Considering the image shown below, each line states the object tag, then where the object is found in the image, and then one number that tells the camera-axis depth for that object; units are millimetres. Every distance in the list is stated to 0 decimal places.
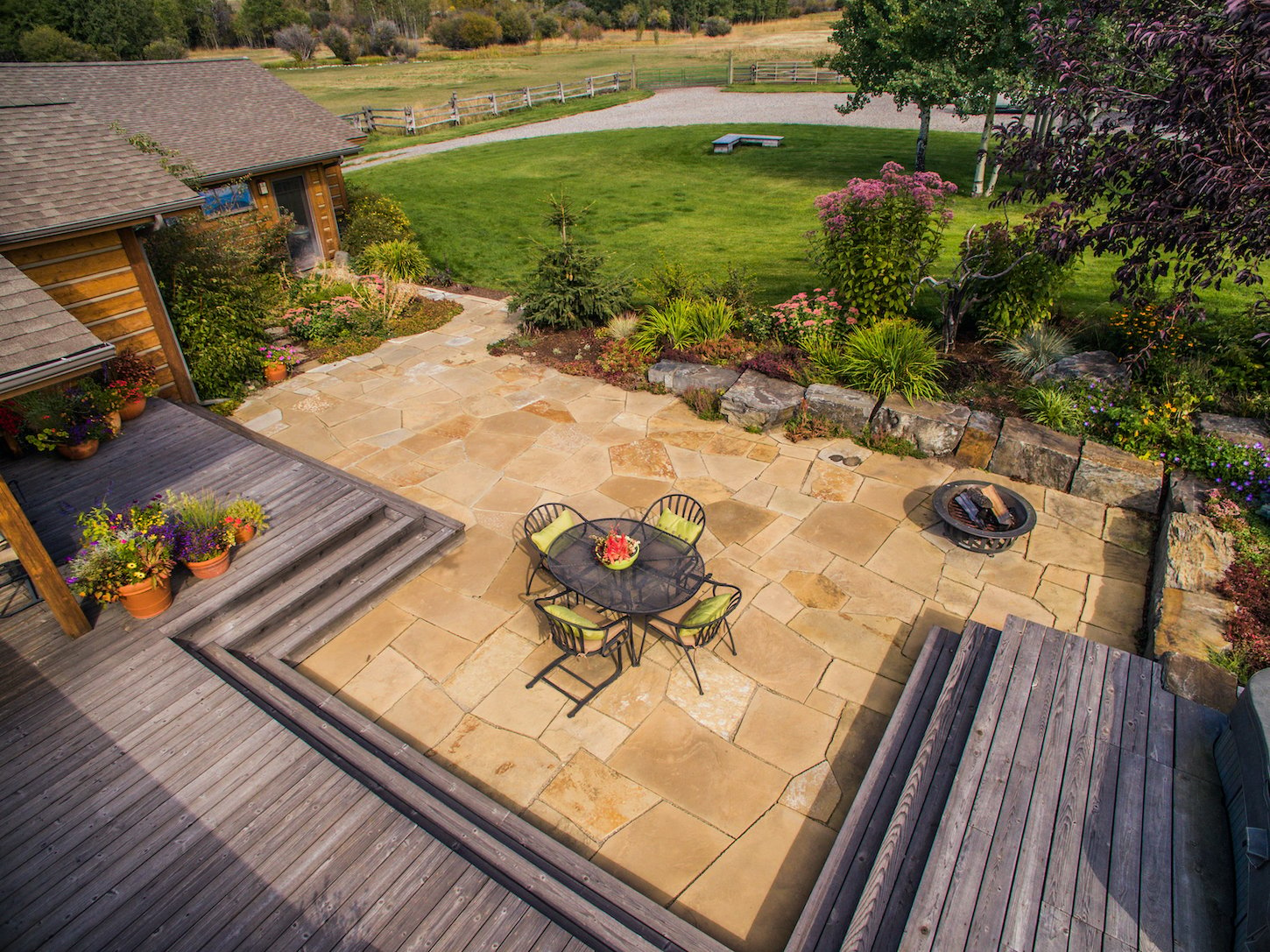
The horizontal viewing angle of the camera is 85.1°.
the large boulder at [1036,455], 7184
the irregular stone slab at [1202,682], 4387
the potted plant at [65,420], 7074
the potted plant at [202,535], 5633
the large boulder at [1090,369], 7758
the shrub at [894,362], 8133
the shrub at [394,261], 13578
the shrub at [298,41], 59000
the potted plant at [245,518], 6018
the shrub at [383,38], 59969
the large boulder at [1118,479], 6816
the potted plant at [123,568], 5234
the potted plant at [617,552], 5441
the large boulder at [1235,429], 6605
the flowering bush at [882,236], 8297
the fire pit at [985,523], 6352
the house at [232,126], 12445
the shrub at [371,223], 14594
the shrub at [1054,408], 7523
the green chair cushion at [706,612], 4961
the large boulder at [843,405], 8188
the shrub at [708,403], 8859
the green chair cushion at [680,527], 5898
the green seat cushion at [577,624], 4922
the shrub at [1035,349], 8359
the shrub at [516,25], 60281
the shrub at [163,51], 50594
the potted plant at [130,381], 8000
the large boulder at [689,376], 9039
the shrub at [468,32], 59625
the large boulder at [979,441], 7598
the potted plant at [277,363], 9945
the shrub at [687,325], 9906
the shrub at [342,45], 58094
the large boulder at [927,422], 7727
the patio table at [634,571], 5219
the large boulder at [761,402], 8477
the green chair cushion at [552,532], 5918
